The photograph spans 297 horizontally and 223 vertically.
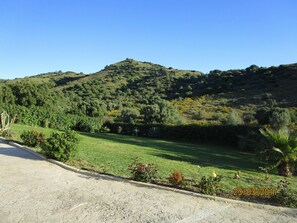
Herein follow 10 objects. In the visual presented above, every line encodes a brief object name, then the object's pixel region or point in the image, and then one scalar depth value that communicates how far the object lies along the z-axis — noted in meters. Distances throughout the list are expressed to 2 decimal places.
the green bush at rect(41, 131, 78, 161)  6.89
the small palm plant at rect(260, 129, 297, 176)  7.62
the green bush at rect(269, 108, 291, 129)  18.81
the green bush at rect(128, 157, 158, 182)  5.49
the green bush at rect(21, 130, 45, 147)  8.79
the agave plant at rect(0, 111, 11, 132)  11.07
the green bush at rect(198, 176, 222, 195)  4.90
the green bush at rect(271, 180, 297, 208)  4.56
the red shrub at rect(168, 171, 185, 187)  5.24
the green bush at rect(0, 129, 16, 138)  10.96
